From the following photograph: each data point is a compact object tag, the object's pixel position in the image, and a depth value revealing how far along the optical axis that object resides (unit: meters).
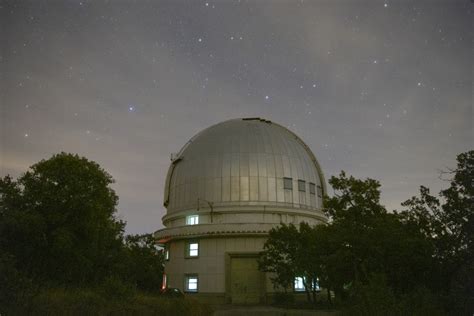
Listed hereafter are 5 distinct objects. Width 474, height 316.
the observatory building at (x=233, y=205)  31.27
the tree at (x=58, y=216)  21.08
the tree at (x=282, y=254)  26.31
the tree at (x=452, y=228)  16.98
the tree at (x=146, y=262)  38.59
